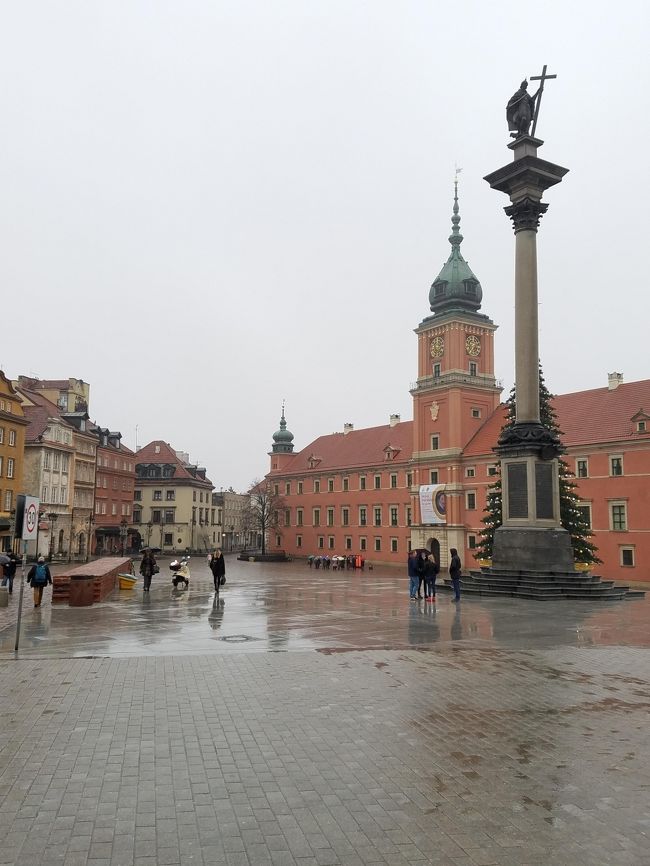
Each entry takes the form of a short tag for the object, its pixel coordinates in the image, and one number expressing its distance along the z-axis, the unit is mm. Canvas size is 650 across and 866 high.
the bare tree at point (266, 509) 88181
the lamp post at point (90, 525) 70431
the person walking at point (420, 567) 21875
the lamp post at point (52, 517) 62844
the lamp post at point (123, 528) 78494
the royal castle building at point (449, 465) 50594
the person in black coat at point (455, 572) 21531
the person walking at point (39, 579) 20344
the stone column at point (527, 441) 23750
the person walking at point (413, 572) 22156
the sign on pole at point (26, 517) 12797
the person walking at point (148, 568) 26734
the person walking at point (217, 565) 24581
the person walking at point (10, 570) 26312
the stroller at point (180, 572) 28422
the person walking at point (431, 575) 21922
